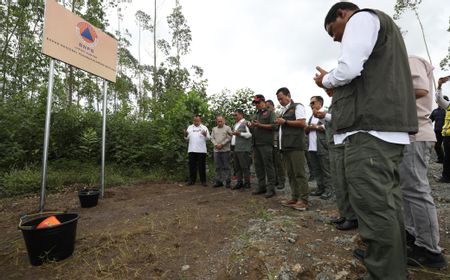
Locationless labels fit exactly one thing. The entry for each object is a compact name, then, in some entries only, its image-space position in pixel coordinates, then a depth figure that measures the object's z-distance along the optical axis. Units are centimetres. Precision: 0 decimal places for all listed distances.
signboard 353
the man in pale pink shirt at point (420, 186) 185
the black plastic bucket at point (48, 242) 214
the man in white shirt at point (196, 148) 591
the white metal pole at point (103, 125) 470
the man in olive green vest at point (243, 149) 533
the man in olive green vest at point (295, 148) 359
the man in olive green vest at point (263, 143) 452
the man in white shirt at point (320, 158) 448
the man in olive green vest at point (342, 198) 269
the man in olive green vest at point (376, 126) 134
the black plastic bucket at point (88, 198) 415
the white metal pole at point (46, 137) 356
